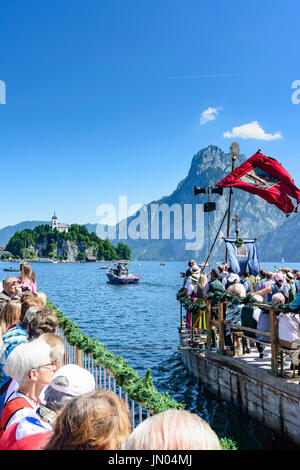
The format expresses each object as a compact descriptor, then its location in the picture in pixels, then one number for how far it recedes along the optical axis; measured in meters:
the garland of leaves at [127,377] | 4.33
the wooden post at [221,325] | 10.11
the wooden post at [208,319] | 10.86
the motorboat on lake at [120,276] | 77.88
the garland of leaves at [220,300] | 7.41
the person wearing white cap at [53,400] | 2.56
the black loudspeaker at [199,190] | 15.29
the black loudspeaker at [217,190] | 14.91
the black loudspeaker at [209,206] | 14.90
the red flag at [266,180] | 12.92
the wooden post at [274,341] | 7.65
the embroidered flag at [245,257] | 13.94
